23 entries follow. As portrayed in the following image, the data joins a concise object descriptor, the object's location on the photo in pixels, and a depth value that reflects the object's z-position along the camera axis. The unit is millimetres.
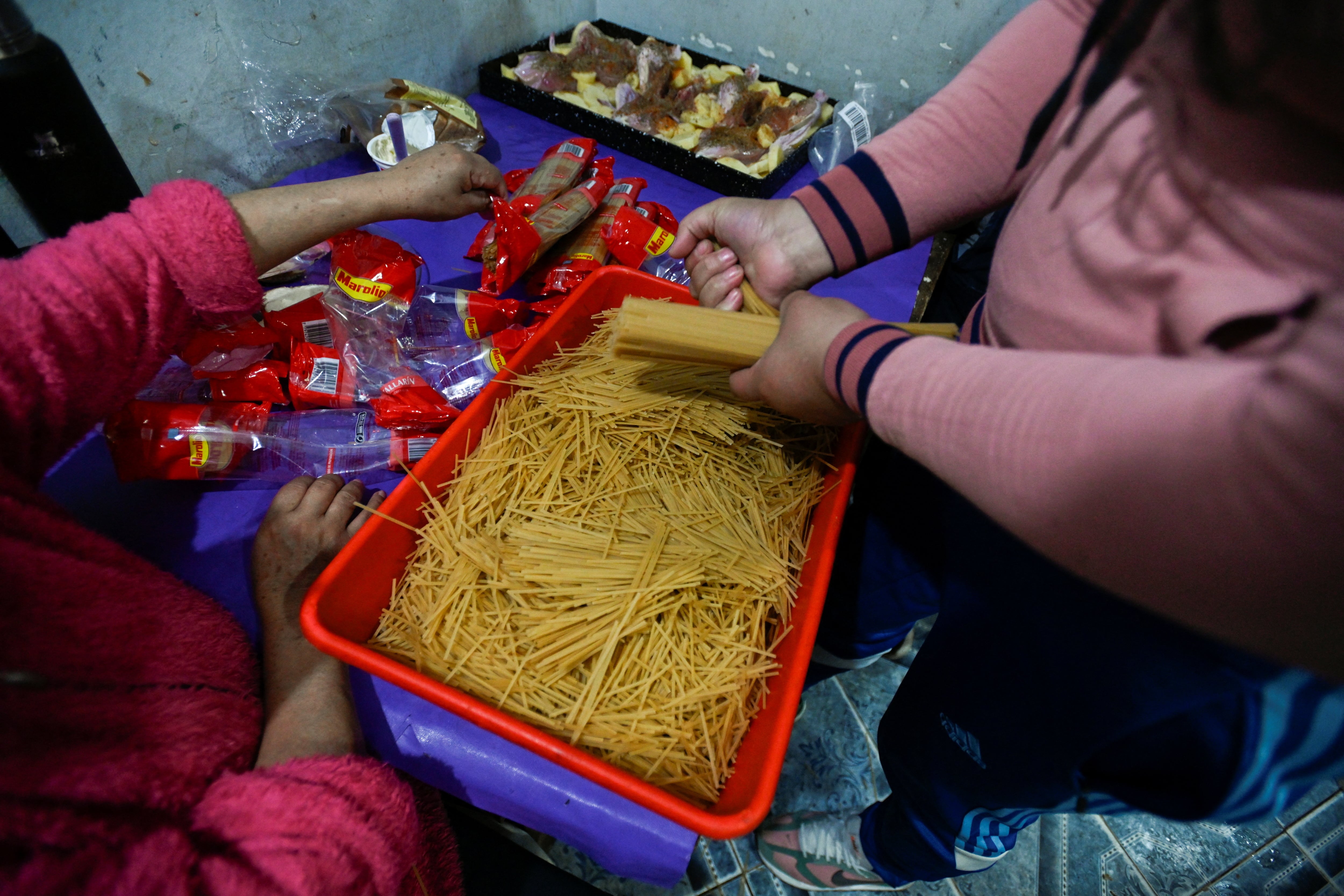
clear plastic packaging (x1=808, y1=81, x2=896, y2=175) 1758
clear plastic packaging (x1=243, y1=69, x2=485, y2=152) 1381
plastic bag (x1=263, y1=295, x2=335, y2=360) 1004
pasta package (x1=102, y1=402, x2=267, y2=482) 826
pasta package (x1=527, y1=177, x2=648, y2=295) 1169
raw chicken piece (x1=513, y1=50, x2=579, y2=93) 1792
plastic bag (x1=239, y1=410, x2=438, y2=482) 911
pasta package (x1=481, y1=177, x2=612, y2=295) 1077
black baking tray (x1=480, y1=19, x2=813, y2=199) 1554
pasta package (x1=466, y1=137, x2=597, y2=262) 1240
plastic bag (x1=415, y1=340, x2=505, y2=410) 1024
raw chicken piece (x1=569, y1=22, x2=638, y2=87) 1858
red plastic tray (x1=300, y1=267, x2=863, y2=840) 524
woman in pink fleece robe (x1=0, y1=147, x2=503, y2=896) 450
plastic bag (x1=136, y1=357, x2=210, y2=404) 924
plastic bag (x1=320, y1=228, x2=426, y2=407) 990
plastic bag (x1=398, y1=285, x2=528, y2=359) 1079
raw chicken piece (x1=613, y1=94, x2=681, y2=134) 1724
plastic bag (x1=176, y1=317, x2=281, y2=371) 903
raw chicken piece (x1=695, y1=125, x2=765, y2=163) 1648
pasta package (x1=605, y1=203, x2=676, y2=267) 1226
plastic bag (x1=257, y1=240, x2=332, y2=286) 1114
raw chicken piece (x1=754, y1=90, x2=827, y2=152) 1693
